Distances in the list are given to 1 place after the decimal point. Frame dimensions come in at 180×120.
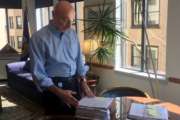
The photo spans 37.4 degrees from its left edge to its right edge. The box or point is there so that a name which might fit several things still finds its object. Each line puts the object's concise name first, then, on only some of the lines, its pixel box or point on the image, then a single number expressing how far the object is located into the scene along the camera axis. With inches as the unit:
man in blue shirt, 77.0
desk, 74.6
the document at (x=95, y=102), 70.2
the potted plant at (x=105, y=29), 165.6
